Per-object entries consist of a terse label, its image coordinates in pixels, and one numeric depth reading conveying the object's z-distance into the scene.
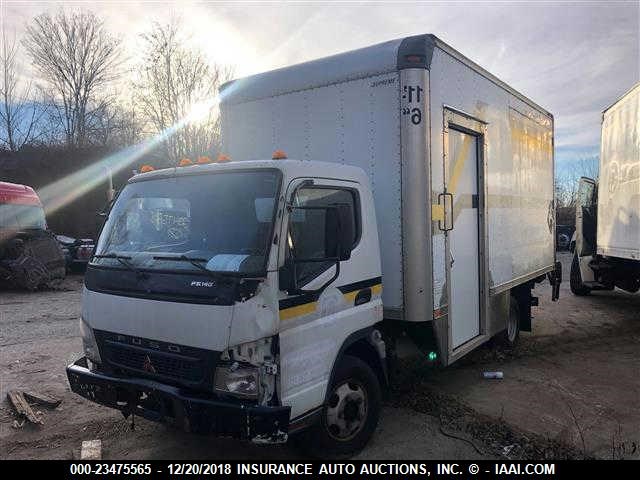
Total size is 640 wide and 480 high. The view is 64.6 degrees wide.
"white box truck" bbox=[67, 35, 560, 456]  3.23
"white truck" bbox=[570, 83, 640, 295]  8.39
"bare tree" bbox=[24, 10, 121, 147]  26.84
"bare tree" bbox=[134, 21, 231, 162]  25.34
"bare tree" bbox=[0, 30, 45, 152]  24.14
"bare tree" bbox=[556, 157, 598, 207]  37.38
